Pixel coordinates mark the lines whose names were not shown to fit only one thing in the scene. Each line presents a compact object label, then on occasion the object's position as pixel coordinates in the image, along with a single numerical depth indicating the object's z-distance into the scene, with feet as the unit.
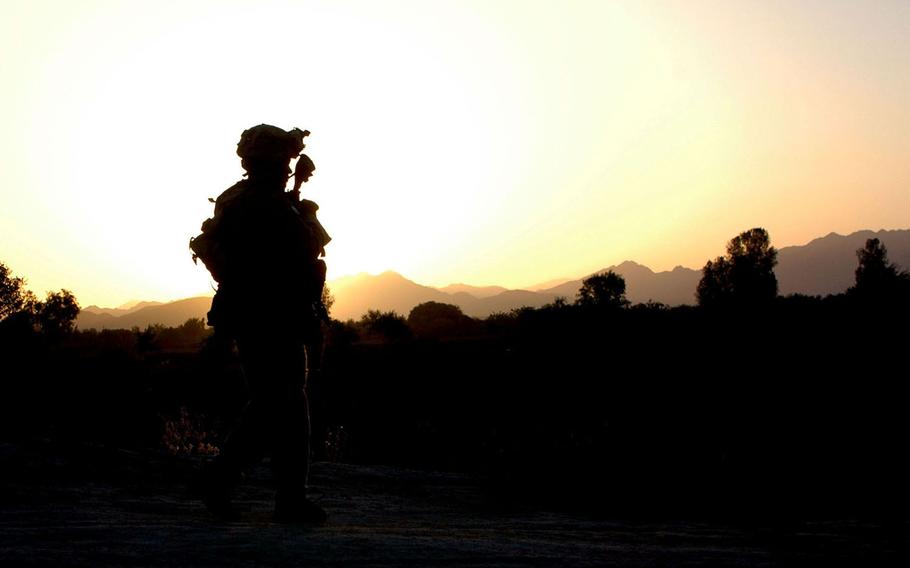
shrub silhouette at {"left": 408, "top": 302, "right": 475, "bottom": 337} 251.39
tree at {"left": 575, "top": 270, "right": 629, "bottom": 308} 207.21
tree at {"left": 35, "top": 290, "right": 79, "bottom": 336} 229.45
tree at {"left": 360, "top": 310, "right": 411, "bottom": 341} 236.22
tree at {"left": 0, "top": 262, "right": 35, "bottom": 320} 199.62
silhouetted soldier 14.06
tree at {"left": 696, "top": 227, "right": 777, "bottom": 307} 262.26
